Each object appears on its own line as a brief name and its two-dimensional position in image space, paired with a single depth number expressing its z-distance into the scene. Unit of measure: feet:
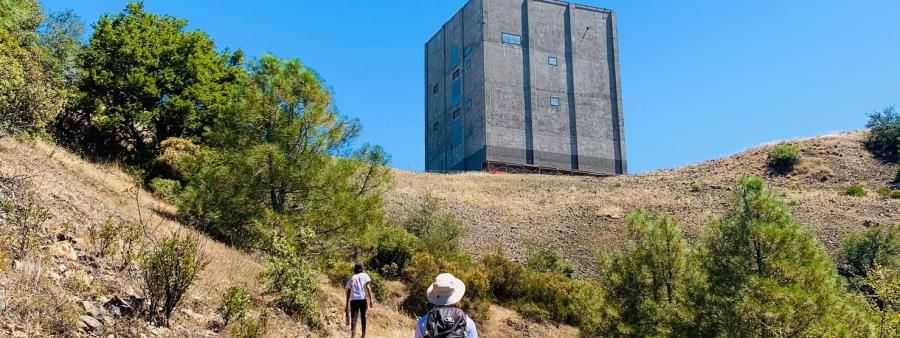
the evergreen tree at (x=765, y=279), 43.80
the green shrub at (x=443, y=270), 76.64
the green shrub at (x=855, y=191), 158.71
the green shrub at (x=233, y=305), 30.48
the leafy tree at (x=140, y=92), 88.17
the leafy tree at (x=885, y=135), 191.83
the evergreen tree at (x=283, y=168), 60.23
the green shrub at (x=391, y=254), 86.63
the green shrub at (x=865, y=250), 108.37
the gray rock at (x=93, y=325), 24.27
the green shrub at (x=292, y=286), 40.57
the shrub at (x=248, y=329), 30.07
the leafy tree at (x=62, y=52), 89.60
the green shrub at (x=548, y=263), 110.32
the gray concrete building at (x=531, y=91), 234.99
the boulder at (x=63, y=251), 29.32
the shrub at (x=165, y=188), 76.18
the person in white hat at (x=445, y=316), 18.56
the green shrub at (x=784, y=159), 187.03
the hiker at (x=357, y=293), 38.22
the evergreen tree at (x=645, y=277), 59.47
